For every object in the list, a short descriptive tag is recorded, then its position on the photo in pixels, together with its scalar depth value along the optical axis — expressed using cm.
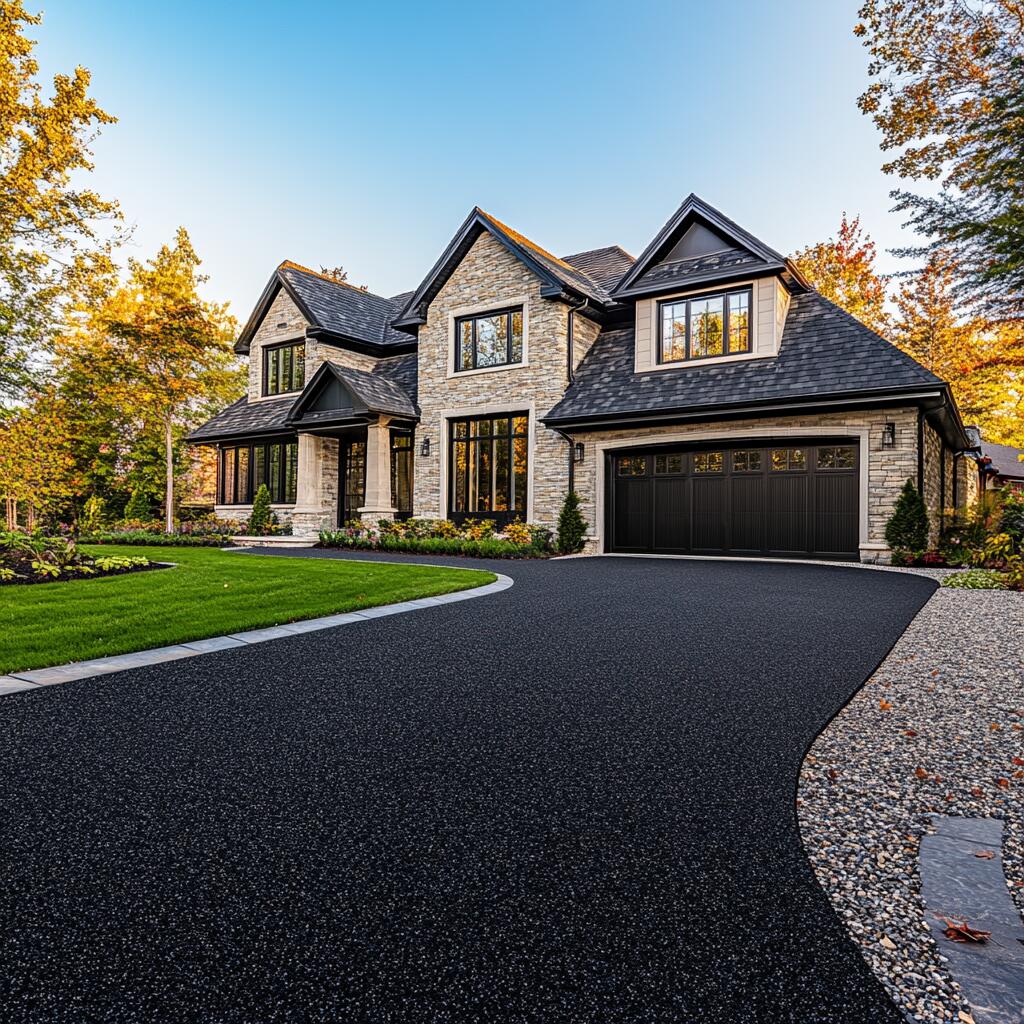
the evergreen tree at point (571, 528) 1457
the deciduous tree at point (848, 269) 2692
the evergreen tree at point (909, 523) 1160
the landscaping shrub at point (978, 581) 911
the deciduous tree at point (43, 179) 1340
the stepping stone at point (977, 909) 160
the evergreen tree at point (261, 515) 1911
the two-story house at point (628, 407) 1244
